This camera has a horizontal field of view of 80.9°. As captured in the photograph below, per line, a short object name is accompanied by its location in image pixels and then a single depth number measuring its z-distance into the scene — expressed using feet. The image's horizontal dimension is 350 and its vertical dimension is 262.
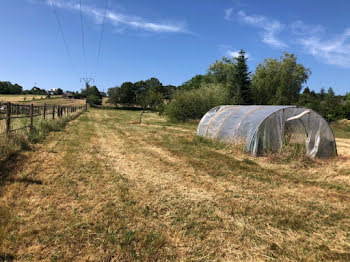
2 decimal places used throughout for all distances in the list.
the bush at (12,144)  19.74
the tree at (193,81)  224.33
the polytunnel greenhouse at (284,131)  28.25
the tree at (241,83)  113.19
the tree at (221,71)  158.85
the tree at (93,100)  240.12
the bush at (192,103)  88.43
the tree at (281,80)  135.23
